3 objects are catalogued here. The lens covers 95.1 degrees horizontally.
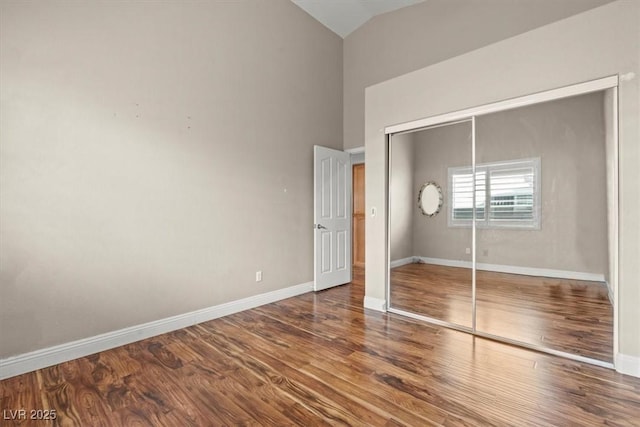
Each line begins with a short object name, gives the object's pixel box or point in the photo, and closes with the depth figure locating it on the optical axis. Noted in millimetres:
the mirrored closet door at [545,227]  2328
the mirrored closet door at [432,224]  2967
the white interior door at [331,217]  4375
